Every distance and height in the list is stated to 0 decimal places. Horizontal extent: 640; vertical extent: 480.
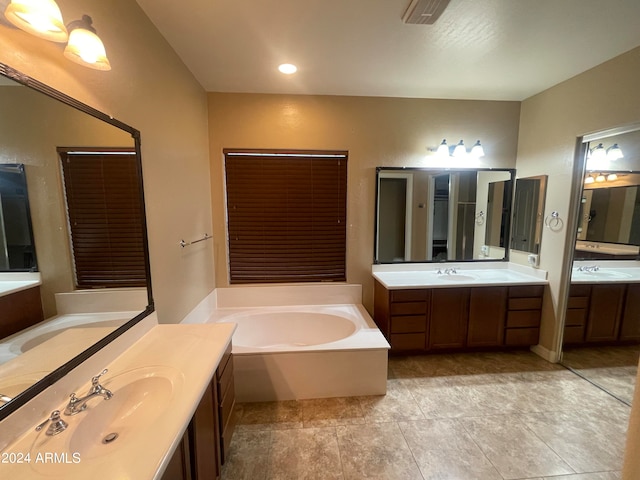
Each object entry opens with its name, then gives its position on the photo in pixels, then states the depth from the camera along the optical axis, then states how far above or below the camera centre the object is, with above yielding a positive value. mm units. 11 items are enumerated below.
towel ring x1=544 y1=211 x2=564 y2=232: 2486 -130
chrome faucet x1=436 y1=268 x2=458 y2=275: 2955 -714
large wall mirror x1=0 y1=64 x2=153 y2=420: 829 -26
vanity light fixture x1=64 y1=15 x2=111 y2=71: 994 +627
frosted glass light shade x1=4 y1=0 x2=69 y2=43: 797 +600
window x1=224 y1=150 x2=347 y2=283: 2740 -71
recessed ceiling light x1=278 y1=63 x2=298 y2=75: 2133 +1157
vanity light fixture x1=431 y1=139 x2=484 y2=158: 2791 +617
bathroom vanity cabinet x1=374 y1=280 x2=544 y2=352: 2551 -1075
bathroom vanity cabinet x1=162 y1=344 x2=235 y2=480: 976 -1011
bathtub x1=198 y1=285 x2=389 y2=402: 2039 -1255
